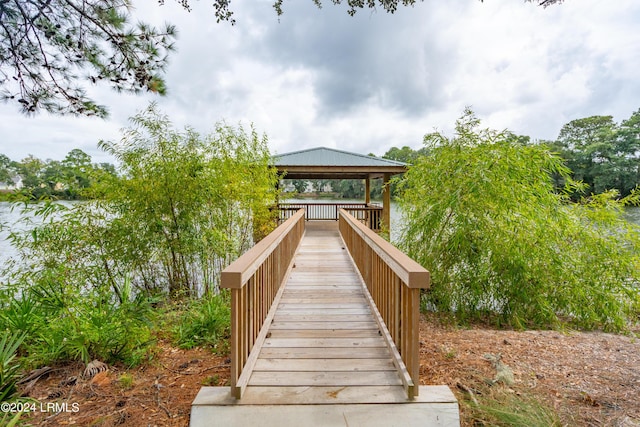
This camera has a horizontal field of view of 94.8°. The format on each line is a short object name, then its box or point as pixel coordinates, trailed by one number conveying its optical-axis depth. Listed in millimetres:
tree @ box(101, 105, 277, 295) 4035
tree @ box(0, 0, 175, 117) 3133
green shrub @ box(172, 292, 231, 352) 2746
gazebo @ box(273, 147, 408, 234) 8961
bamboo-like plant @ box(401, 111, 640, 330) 3723
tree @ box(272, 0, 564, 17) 3635
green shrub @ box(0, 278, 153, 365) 2271
